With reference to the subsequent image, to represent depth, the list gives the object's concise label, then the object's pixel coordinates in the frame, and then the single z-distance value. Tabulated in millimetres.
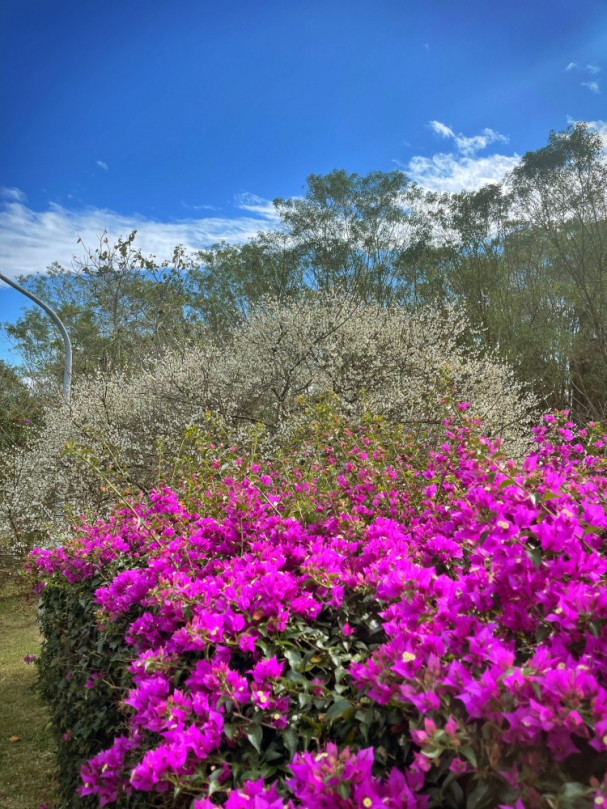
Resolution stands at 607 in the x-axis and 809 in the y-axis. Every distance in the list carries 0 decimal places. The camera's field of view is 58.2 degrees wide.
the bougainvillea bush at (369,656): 910
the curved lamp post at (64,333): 7441
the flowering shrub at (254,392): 6773
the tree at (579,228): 13820
